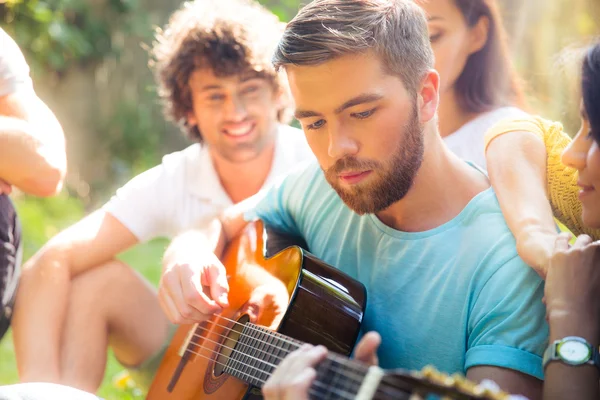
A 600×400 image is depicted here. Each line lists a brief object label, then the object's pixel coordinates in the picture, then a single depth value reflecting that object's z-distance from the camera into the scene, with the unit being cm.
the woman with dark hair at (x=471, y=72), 204
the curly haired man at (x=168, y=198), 202
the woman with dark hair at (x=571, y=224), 124
